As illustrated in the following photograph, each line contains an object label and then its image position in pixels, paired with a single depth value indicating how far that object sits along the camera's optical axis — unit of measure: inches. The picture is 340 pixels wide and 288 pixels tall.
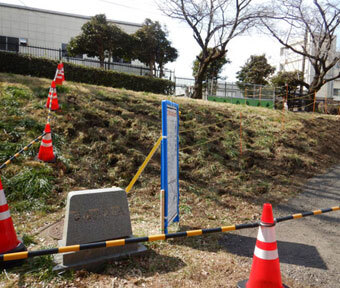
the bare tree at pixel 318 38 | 706.2
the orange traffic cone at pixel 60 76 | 344.8
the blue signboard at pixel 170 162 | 140.3
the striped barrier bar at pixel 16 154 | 201.0
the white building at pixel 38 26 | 929.5
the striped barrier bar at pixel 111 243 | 83.4
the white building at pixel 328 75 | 1609.3
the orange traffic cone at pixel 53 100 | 293.1
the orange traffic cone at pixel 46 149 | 225.8
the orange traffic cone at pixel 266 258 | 99.9
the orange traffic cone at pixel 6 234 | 112.5
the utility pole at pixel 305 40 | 761.6
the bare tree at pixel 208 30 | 620.7
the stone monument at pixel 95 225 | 116.9
